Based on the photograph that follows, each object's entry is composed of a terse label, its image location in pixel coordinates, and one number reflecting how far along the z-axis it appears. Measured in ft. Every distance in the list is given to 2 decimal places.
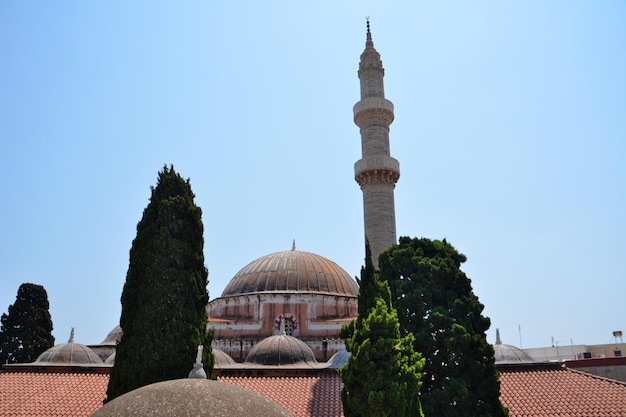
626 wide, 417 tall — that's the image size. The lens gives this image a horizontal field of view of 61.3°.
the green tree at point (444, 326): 45.37
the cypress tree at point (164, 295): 40.11
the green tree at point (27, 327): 93.50
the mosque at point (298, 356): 52.31
